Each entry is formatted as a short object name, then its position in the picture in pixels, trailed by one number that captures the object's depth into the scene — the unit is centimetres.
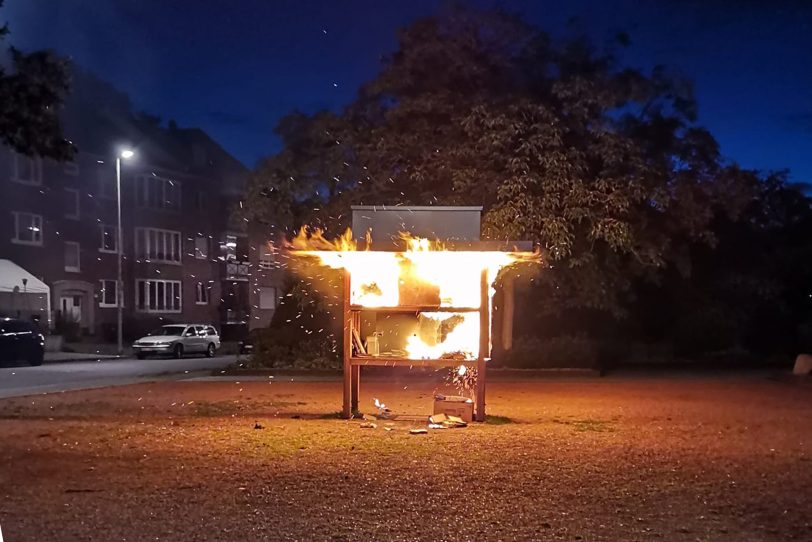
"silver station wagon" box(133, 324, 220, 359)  3684
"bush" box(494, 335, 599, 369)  2358
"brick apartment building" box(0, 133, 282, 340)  4284
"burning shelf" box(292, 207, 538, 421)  1313
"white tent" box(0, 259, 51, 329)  3869
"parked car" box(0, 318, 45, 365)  2933
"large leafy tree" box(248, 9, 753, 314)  1980
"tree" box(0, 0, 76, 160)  1439
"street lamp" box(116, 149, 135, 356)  3750
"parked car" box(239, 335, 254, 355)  3197
